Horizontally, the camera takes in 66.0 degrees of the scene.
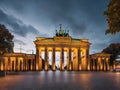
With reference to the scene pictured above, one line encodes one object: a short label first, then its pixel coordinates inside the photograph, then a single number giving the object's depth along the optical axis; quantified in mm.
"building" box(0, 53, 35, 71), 49507
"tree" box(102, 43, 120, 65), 50088
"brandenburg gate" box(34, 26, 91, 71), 50536
